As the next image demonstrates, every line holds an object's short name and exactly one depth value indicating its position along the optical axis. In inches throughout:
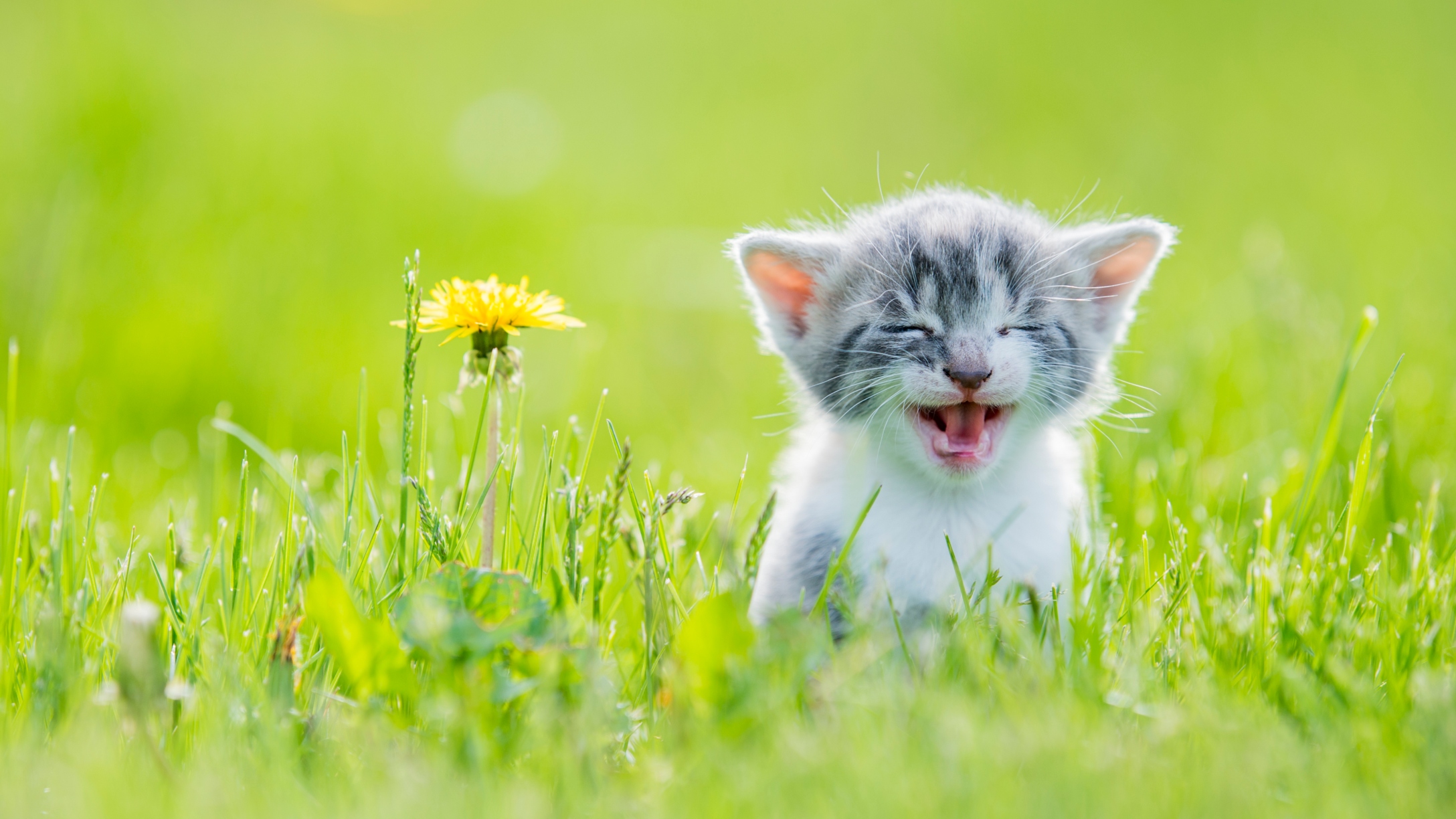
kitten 100.7
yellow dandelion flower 84.7
